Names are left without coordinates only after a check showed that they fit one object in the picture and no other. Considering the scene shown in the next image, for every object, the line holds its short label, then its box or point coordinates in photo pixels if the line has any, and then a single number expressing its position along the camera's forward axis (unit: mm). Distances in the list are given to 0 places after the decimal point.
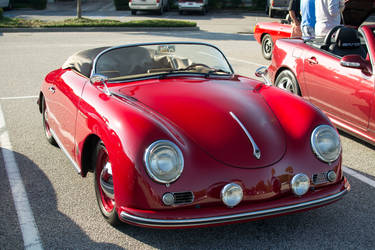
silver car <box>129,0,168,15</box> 24062
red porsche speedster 3010
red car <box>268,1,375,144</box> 5145
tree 20039
